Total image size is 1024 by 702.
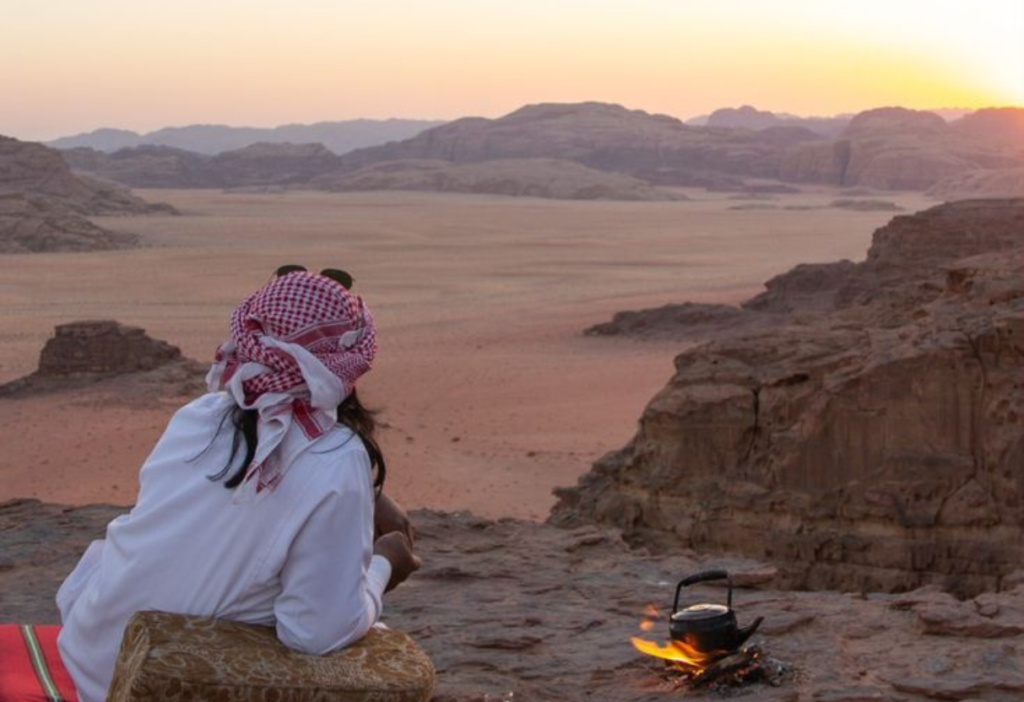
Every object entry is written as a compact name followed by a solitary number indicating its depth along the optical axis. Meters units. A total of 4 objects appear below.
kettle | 4.25
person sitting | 2.97
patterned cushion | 2.93
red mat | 3.37
